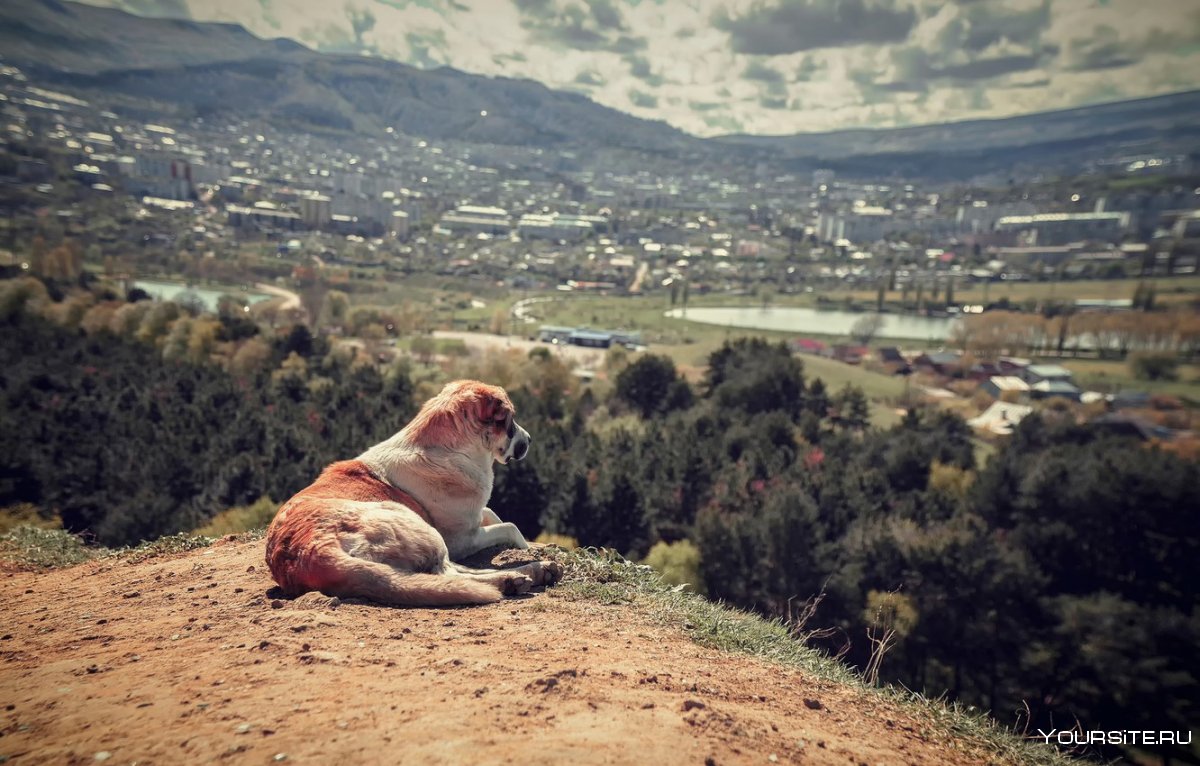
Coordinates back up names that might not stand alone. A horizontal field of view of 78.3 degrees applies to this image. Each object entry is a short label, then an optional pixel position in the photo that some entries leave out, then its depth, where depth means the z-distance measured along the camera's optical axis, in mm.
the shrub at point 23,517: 20750
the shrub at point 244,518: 21270
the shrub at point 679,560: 25262
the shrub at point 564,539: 23672
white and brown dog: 5969
